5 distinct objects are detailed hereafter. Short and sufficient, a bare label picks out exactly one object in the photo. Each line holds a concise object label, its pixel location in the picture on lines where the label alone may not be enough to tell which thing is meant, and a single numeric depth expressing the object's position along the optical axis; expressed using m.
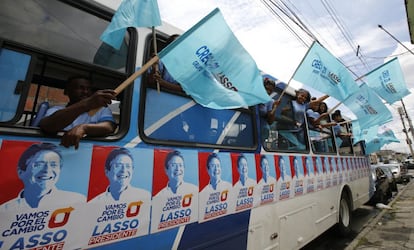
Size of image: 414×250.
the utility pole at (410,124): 23.94
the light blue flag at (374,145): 6.48
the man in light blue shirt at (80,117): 1.31
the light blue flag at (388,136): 6.33
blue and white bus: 1.27
